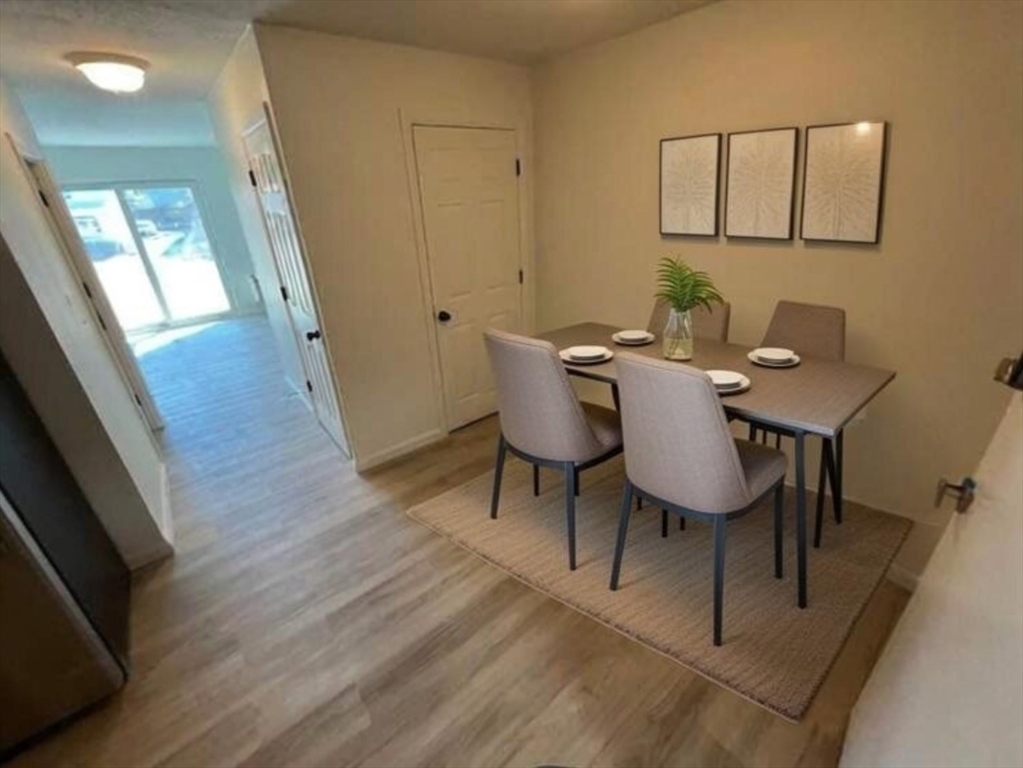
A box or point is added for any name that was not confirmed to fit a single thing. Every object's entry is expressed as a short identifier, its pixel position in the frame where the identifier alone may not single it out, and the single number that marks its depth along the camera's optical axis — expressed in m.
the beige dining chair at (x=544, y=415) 1.86
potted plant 1.97
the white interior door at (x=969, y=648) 0.64
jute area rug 1.64
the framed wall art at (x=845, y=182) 2.00
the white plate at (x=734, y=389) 1.76
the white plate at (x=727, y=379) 1.78
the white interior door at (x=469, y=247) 2.96
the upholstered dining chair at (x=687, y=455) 1.51
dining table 1.56
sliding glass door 6.40
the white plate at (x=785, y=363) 2.00
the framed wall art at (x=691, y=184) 2.51
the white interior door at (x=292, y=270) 2.57
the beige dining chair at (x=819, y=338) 2.12
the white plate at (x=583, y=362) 2.16
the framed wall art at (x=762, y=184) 2.25
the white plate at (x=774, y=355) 2.01
